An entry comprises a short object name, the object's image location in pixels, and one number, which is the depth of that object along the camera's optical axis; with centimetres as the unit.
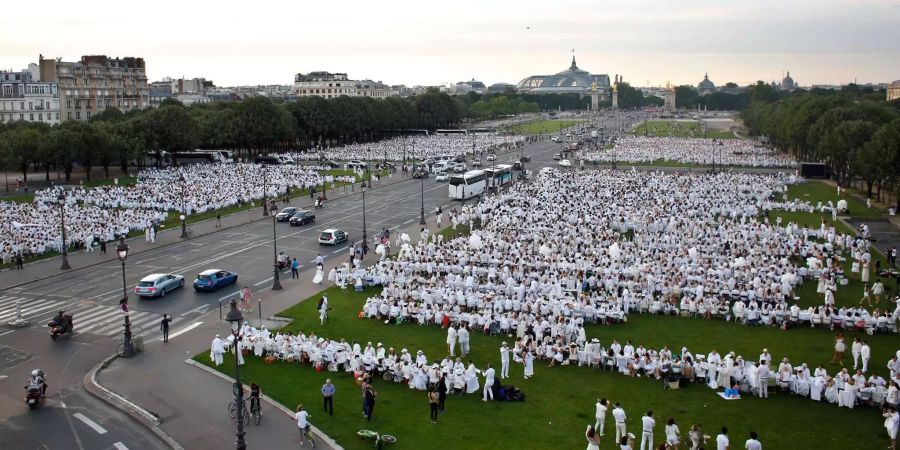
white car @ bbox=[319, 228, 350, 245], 4575
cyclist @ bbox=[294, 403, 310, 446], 1889
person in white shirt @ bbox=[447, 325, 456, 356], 2544
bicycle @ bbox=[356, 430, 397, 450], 1897
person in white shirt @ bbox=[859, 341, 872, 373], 2344
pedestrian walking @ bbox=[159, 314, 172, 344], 2744
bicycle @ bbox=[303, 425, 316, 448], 1887
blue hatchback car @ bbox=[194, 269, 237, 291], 3484
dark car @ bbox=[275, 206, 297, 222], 5503
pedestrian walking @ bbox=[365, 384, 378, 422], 2047
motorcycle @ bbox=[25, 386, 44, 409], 2166
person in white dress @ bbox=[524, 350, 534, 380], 2359
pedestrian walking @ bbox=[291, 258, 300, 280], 3751
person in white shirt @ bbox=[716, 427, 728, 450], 1742
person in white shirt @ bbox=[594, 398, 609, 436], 1929
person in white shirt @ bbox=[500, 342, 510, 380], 2367
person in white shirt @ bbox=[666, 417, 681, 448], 1795
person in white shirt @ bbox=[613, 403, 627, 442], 1883
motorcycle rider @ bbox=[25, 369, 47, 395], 2177
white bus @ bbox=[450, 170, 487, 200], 6506
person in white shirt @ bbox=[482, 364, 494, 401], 2208
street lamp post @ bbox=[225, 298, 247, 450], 1702
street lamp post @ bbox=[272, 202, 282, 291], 3509
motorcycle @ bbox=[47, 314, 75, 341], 2792
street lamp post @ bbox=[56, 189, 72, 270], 3984
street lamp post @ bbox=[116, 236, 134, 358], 2581
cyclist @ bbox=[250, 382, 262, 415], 2042
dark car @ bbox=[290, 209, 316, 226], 5338
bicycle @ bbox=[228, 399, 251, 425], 2044
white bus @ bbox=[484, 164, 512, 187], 7338
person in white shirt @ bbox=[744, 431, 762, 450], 1720
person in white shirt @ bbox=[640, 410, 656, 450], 1822
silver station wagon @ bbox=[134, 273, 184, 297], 3372
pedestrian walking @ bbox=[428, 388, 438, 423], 2044
